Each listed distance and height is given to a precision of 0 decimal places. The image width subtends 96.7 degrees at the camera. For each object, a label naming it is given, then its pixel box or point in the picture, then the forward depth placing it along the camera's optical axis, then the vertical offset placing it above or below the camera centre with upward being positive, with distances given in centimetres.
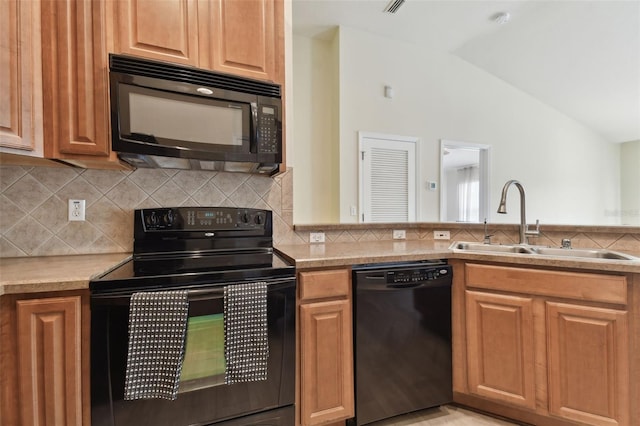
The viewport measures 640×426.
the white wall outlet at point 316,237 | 202 -17
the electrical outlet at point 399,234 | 227 -18
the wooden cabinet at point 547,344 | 126 -65
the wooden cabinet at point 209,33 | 133 +91
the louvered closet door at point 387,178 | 346 +43
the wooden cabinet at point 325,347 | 133 -64
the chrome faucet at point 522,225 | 176 -9
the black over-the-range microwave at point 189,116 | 126 +47
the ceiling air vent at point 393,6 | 280 +208
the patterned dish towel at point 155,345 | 103 -47
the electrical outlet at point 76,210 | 152 +4
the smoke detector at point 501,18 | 313 +216
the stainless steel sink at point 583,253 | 152 -24
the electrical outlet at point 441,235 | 217 -18
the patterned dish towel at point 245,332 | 113 -47
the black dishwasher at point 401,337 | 143 -66
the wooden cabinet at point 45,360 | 97 -50
